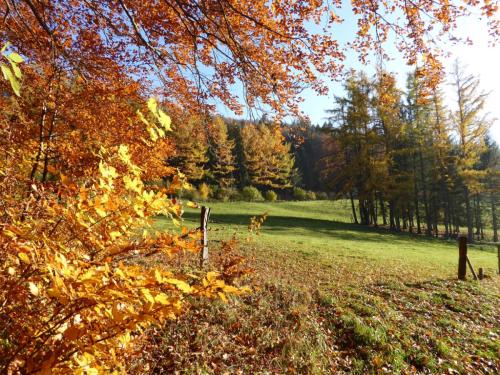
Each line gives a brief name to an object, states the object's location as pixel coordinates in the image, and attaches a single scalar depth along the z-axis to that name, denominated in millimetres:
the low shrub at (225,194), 39656
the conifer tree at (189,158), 33656
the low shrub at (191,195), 36297
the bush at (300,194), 48969
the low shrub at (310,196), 49125
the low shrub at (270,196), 43531
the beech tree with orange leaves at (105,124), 1720
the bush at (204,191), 36469
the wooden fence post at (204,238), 8055
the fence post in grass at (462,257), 9769
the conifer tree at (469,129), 24281
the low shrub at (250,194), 41500
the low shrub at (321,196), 51112
